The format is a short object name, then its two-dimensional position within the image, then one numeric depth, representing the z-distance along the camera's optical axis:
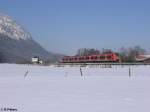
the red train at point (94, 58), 47.26
